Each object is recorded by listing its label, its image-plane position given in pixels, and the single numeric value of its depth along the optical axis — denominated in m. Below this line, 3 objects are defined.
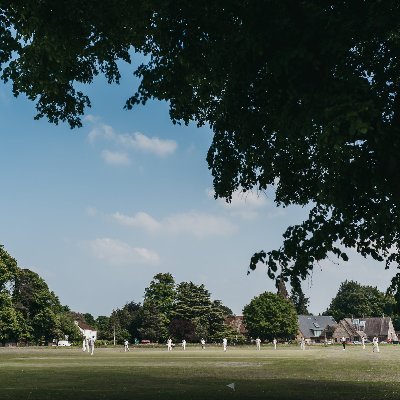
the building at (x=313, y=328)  153.00
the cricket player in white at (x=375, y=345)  64.31
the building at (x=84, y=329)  182.65
